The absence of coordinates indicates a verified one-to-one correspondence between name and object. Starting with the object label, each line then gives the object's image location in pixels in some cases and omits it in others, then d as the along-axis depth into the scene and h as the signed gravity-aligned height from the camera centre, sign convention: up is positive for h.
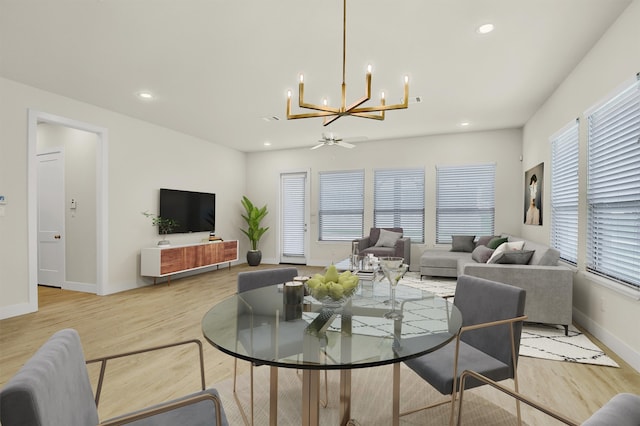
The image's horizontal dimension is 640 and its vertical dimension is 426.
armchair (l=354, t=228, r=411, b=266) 6.01 -0.64
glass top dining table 1.10 -0.49
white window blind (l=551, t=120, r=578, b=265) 3.61 +0.23
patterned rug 2.65 -1.16
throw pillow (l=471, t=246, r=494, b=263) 4.44 -0.59
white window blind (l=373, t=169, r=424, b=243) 6.83 +0.18
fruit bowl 1.47 -0.34
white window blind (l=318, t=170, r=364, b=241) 7.31 +0.09
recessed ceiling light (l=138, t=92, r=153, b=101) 4.32 +1.45
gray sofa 3.15 -0.66
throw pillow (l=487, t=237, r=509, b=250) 5.04 -0.47
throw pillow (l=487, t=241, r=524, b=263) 4.06 -0.43
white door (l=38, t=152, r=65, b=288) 5.37 -0.24
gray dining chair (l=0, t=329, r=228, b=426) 0.71 -0.47
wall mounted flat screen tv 5.94 -0.04
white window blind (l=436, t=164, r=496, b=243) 6.37 +0.21
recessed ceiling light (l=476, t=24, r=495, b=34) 2.79 +1.53
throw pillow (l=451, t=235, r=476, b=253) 6.12 -0.60
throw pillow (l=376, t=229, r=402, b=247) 6.27 -0.54
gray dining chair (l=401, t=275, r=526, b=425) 1.51 -0.68
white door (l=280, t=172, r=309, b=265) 7.80 -0.21
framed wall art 4.85 +0.27
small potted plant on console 5.71 -0.31
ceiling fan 5.07 +1.05
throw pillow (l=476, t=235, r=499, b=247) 5.73 -0.50
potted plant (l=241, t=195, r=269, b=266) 7.54 -0.48
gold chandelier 2.32 +0.72
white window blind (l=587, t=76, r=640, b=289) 2.52 +0.20
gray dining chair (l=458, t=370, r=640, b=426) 0.64 -0.39
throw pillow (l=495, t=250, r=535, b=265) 3.56 -0.48
